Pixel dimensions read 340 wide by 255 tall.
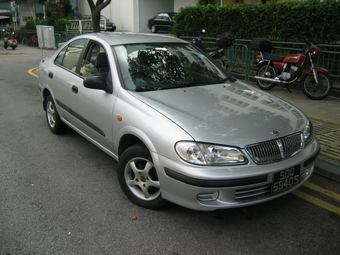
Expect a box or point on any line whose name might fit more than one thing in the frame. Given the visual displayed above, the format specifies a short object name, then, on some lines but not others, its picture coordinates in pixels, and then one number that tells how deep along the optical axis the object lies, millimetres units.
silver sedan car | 2871
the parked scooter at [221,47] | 8484
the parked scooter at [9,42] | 23170
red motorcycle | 7266
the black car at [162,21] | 25570
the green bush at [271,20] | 7996
